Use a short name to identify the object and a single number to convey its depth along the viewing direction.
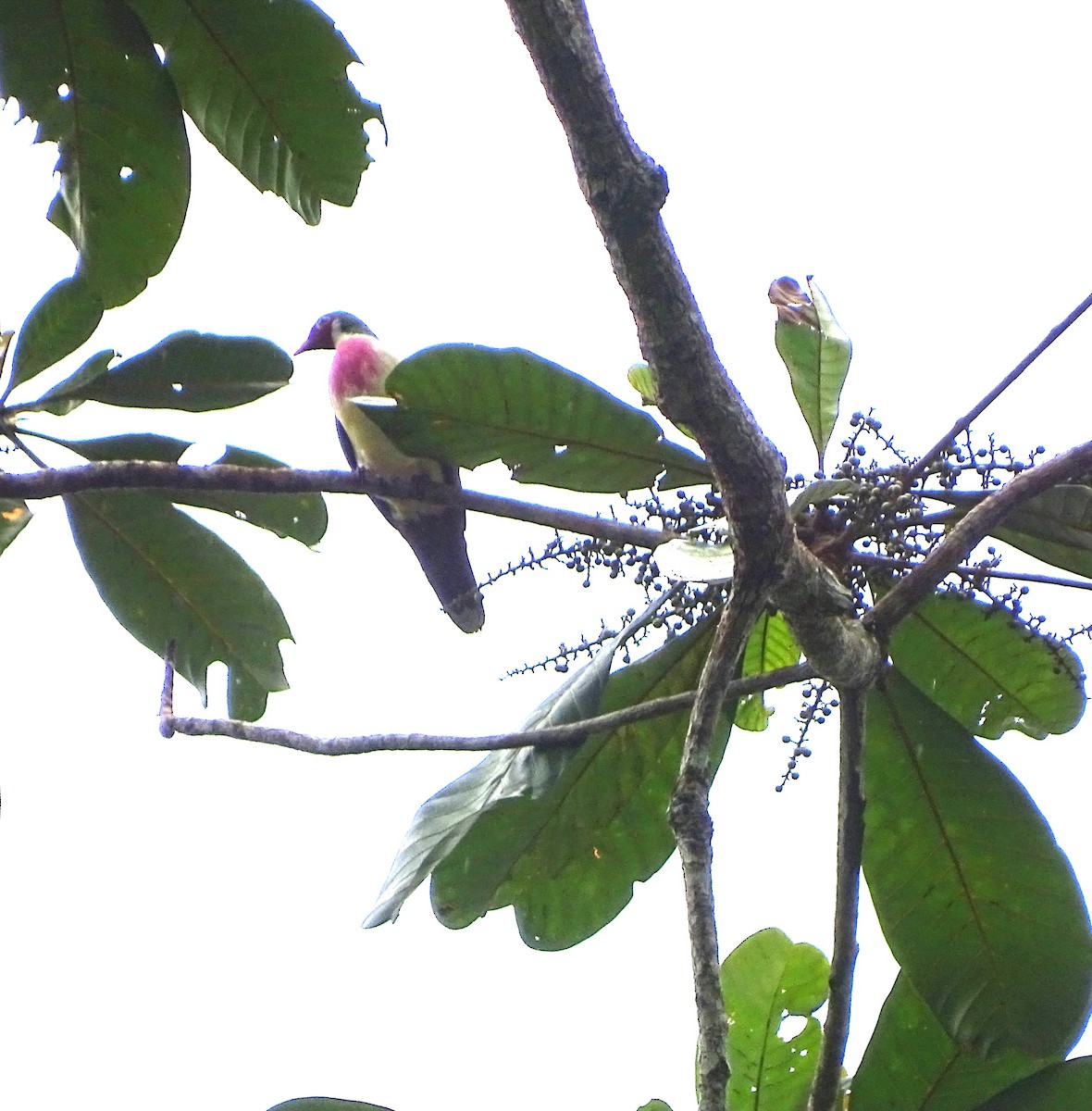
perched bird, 19.92
